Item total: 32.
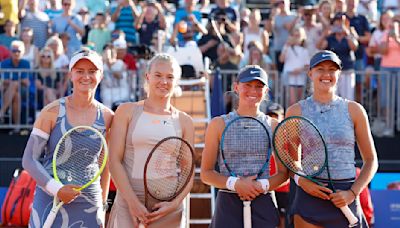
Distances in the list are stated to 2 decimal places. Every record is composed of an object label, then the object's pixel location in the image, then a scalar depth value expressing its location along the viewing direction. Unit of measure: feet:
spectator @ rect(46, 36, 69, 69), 46.73
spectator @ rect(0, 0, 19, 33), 51.26
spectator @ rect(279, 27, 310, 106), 45.73
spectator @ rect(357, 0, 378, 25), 54.19
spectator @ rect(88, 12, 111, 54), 49.85
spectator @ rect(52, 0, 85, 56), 49.93
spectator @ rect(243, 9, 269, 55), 49.43
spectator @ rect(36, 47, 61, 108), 45.83
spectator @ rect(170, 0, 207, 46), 47.16
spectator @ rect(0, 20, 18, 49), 49.39
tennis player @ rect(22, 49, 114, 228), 20.48
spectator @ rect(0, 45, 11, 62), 48.32
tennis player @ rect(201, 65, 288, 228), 20.92
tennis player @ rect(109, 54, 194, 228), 20.93
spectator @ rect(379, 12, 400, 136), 45.85
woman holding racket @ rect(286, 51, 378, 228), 20.93
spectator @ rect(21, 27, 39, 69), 47.32
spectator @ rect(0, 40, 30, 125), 45.85
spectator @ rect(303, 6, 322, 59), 47.96
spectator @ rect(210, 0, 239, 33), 49.97
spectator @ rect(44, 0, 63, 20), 52.24
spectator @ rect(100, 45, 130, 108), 44.88
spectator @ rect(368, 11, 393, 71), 47.42
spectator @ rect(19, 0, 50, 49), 50.03
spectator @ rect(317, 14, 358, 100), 45.14
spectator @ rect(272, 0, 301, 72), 49.85
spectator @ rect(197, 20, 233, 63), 47.50
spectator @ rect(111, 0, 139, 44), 50.96
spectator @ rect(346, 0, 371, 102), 48.34
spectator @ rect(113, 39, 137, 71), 47.06
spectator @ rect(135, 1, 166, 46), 50.42
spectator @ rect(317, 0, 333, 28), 49.21
